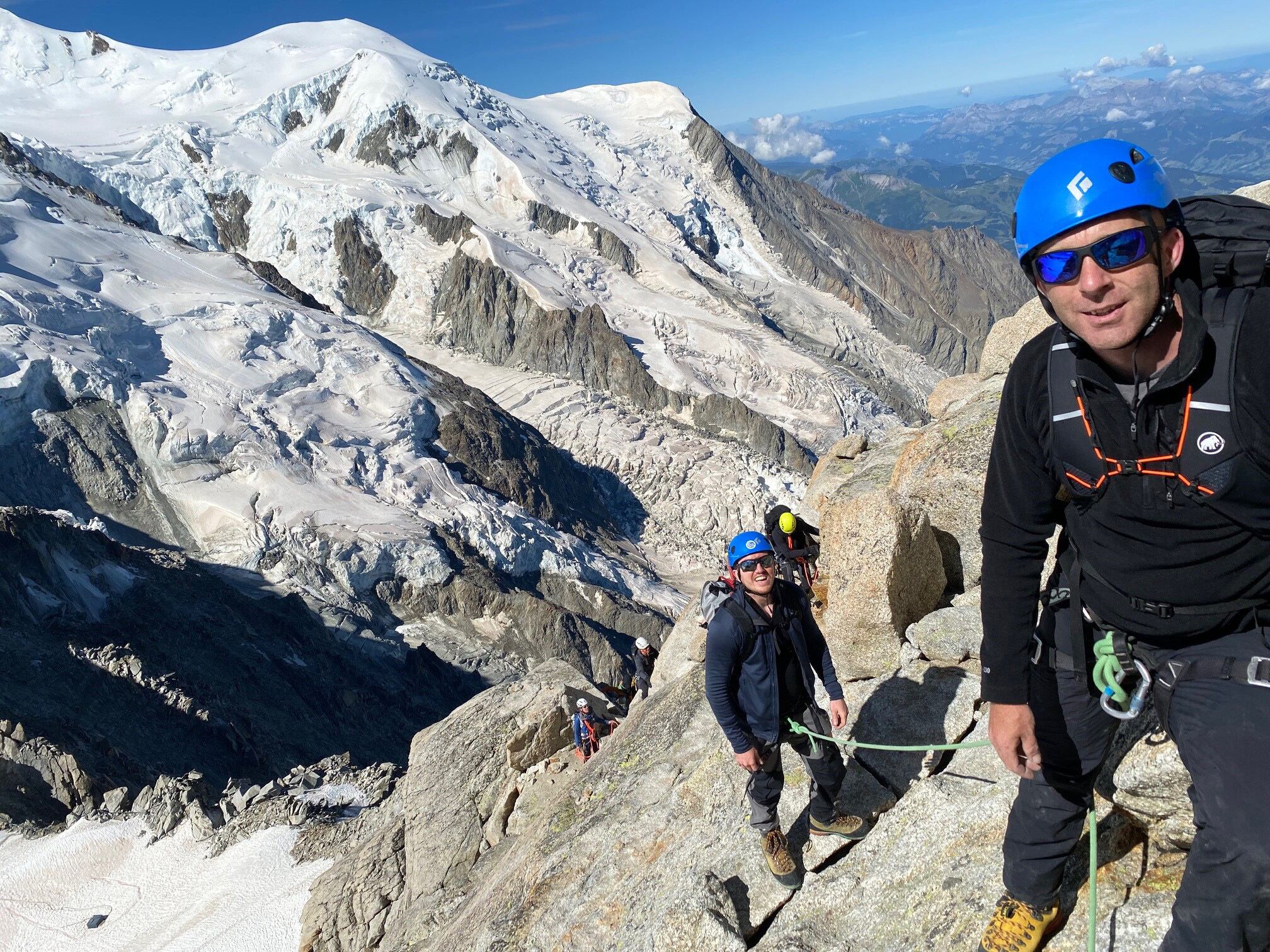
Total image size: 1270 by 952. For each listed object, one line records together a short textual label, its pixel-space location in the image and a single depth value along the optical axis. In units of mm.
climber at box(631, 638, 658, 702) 14117
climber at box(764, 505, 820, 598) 10477
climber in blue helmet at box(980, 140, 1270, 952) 2771
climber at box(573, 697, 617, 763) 11891
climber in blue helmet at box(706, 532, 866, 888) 5648
